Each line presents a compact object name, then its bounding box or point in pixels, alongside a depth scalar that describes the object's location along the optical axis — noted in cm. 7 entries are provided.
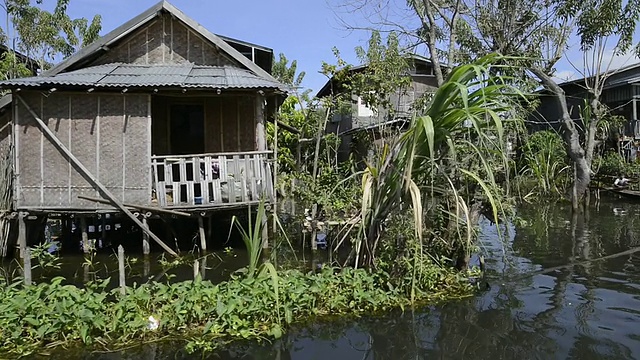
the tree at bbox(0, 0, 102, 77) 2123
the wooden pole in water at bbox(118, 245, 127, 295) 557
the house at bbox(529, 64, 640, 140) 2030
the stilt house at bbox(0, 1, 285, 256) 936
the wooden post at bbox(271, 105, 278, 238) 999
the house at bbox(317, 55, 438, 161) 2166
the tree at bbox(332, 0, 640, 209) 1423
